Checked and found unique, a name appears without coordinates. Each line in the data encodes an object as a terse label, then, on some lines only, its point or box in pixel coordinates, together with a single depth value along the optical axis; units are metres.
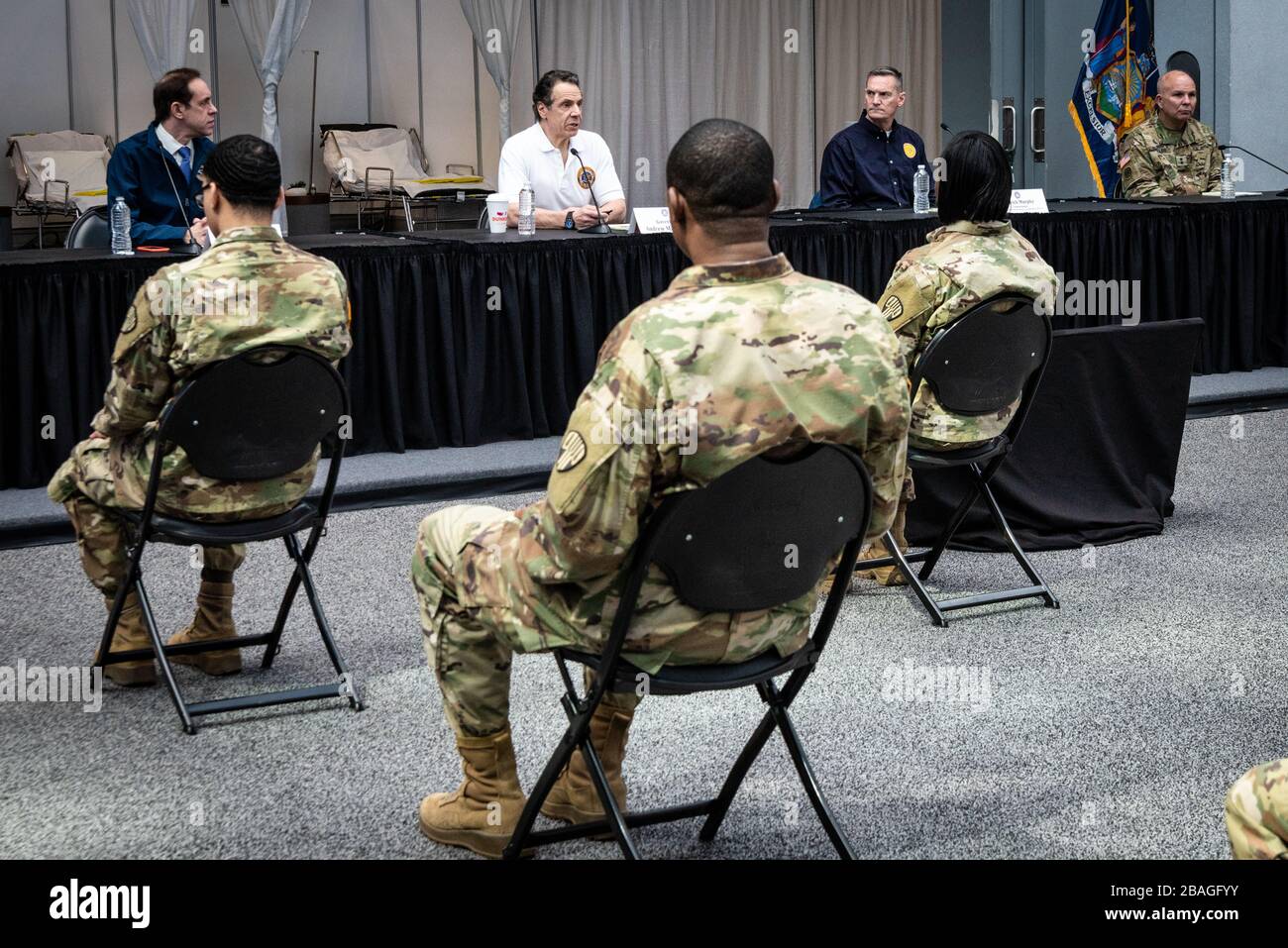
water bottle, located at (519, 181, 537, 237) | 5.43
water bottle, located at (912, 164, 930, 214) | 6.06
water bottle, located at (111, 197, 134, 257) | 4.66
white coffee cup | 5.50
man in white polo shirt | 5.80
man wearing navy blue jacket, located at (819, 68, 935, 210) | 6.62
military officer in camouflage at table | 7.16
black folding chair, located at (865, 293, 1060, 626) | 3.31
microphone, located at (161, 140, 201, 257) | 4.69
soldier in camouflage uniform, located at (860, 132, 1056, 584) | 3.35
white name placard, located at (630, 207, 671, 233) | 5.26
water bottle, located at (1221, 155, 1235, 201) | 6.54
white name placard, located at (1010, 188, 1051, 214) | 5.86
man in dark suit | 4.80
